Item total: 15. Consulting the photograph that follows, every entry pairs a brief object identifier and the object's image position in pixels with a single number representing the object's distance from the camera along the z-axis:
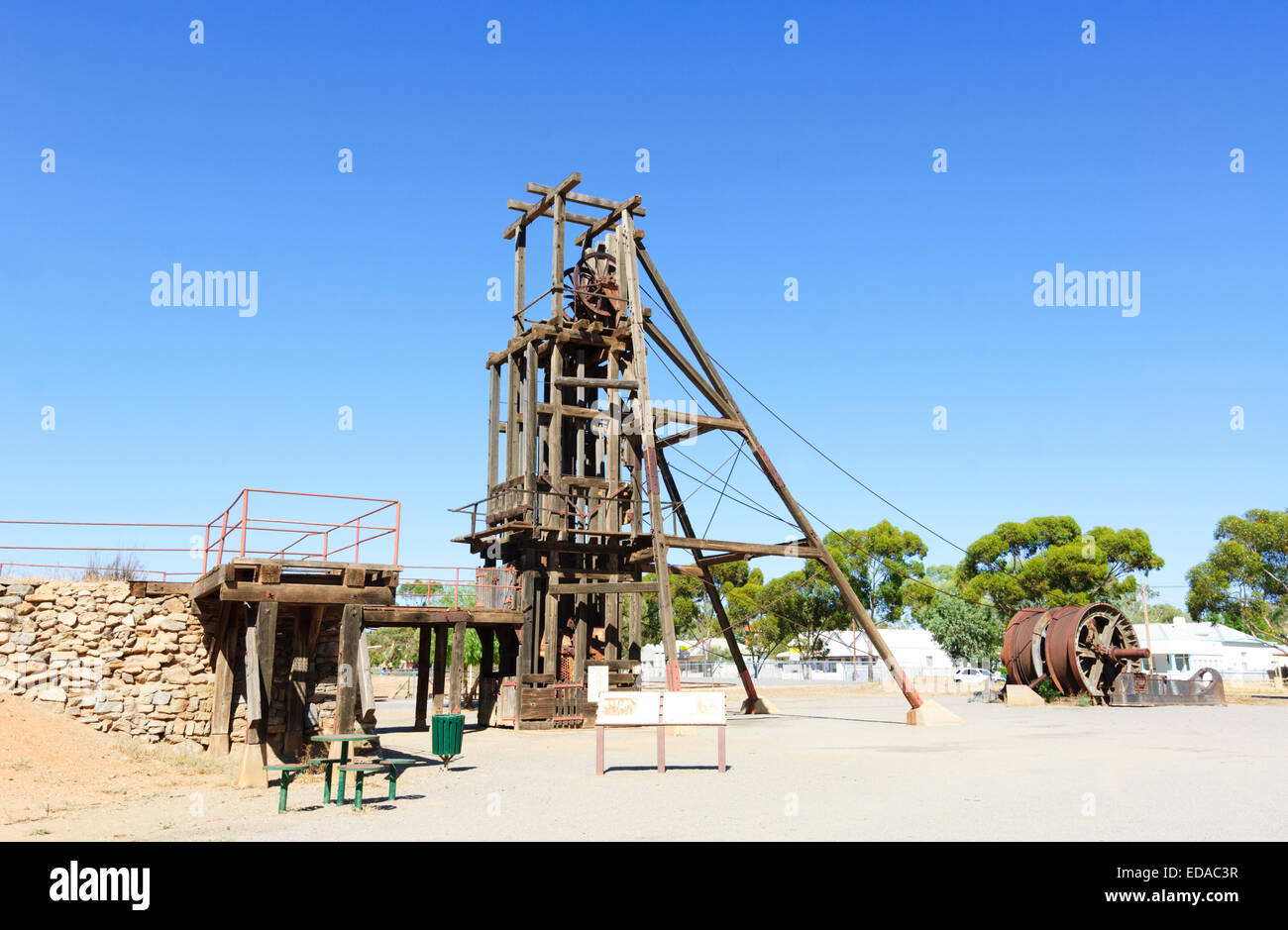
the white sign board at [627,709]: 14.95
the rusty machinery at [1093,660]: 34.53
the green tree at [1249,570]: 48.34
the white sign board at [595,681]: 22.48
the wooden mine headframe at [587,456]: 26.89
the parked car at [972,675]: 61.64
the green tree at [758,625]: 71.07
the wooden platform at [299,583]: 14.33
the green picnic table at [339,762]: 12.38
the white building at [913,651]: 78.25
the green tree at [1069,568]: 61.00
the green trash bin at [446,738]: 16.47
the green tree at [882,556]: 72.62
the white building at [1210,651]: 68.88
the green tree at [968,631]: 62.72
